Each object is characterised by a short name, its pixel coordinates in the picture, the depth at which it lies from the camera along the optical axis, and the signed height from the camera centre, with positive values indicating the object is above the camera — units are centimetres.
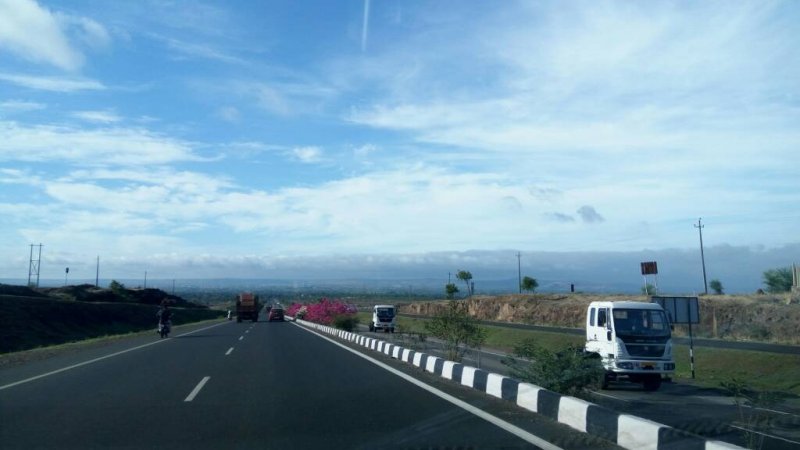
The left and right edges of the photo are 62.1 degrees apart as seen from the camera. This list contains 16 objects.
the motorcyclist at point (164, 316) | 3581 -65
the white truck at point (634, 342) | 1719 -106
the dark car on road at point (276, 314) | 7125 -113
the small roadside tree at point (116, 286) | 10922 +301
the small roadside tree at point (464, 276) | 9588 +385
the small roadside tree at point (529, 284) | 9456 +260
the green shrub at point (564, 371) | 1212 -127
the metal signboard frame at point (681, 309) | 2225 -25
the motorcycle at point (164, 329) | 3554 -133
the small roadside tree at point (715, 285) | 8075 +200
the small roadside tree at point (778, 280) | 6397 +210
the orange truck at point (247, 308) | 7038 -47
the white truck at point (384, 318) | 5210 -118
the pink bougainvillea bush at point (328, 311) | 5112 -62
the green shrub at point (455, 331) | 2056 -87
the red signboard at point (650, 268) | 2919 +149
